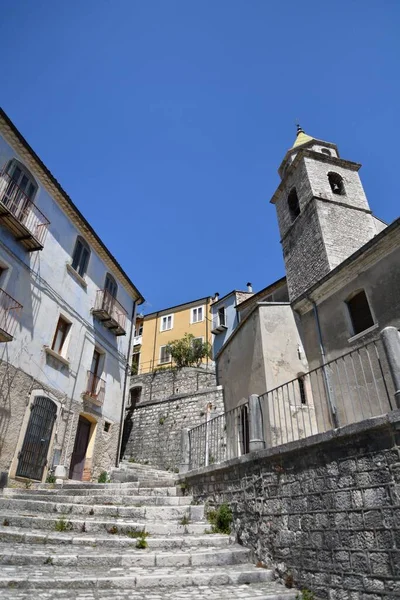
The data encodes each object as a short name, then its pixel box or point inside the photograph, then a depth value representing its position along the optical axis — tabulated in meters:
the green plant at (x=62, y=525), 5.53
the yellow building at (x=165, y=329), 32.38
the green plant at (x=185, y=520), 6.11
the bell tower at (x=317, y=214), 13.52
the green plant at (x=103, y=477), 11.85
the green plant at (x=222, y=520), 6.08
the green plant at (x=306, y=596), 4.13
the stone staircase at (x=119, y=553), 3.71
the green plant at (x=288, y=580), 4.44
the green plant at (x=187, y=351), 25.25
